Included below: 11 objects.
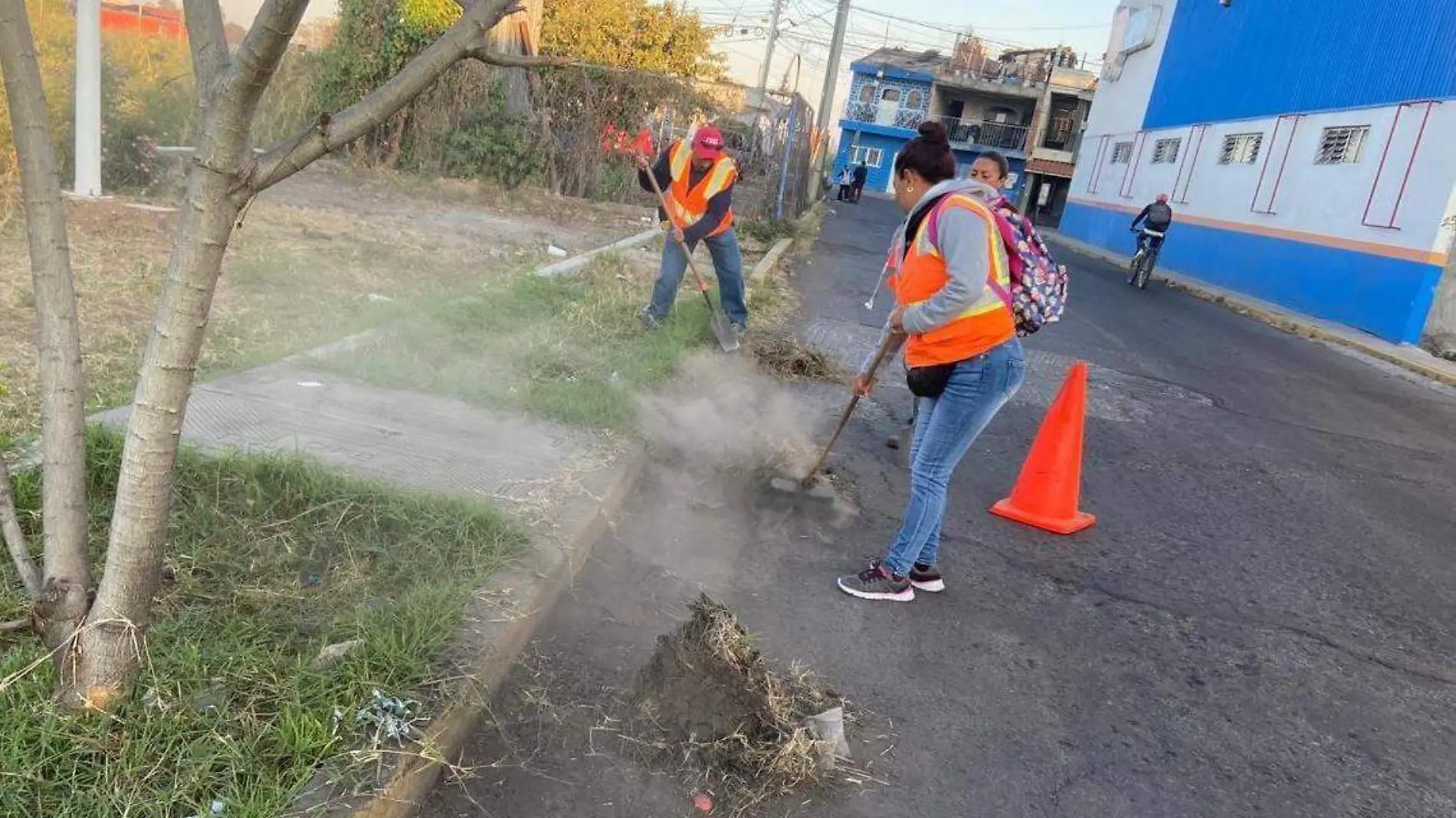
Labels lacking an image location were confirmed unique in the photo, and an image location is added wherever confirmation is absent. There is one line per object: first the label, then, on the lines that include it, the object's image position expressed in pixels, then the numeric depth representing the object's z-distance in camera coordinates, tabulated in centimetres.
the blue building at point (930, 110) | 5166
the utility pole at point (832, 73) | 2398
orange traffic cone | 491
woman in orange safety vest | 342
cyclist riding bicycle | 1839
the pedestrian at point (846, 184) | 3750
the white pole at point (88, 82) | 787
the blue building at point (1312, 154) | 1447
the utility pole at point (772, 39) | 4506
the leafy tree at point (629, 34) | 2750
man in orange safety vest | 716
